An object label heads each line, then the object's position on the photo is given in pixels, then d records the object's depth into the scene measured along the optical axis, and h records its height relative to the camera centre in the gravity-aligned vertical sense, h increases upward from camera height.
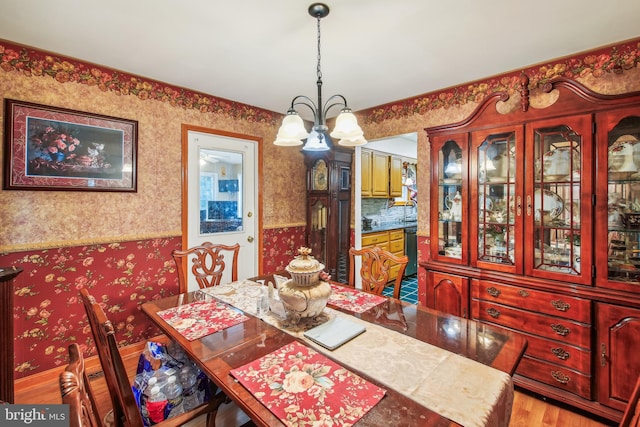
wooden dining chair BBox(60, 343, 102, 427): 0.56 -0.36
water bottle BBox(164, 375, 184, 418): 1.33 -0.84
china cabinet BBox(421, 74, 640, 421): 1.85 -0.16
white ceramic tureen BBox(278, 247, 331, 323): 1.38 -0.36
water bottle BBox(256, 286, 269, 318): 1.61 -0.50
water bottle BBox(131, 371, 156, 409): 1.33 -0.78
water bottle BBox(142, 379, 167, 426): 1.29 -0.84
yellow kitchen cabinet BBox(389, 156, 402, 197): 4.80 +0.57
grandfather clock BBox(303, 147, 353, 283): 3.62 +0.04
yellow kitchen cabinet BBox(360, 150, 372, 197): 4.16 +0.53
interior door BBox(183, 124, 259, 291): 3.02 +0.19
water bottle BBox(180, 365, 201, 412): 1.40 -0.84
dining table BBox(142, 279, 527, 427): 0.89 -0.56
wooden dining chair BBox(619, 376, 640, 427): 0.77 -0.52
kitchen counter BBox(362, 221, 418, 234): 4.48 -0.24
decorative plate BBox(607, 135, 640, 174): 1.85 +0.35
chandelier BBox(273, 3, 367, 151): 1.69 +0.47
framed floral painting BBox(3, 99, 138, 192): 2.12 +0.47
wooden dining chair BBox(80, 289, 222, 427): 0.93 -0.51
